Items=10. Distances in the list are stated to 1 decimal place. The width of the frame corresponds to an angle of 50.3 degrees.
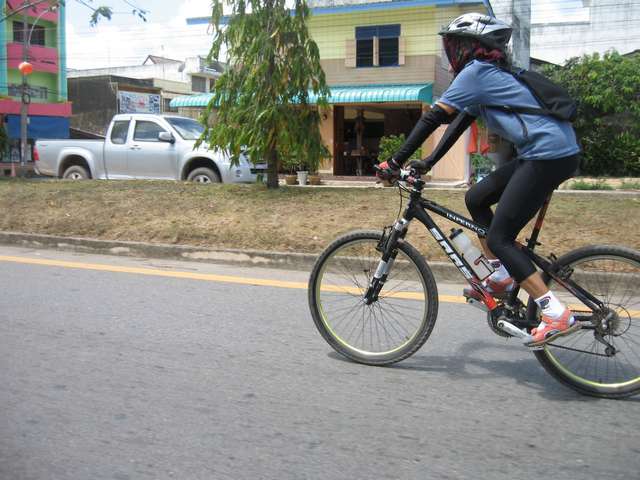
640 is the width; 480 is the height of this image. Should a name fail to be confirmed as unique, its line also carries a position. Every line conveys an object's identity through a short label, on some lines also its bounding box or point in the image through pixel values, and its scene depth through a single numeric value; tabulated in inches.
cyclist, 137.3
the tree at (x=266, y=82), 400.5
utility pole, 1151.1
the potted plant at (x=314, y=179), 799.7
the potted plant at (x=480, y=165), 708.7
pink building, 1517.0
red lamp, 1067.9
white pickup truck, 499.8
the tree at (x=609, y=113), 791.7
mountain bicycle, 141.2
